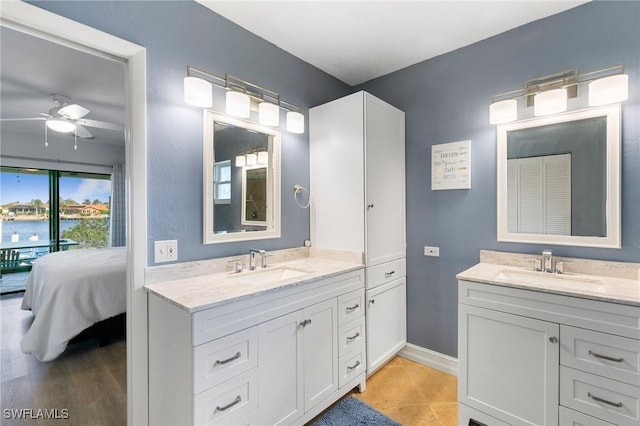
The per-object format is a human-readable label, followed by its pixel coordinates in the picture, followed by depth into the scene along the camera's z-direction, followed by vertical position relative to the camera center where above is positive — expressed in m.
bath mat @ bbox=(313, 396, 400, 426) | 1.80 -1.30
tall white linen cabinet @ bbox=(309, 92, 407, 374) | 2.21 +0.10
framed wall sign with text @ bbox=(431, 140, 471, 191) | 2.29 +0.36
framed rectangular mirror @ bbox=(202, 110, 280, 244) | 1.87 +0.22
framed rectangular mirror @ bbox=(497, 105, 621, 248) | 1.79 +0.20
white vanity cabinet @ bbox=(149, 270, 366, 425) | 1.28 -0.74
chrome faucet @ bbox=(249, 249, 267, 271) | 2.01 -0.33
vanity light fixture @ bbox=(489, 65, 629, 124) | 1.69 +0.74
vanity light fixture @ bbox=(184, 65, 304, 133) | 1.71 +0.74
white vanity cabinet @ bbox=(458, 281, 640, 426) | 1.37 -0.78
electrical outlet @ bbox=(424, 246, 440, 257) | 2.45 -0.35
